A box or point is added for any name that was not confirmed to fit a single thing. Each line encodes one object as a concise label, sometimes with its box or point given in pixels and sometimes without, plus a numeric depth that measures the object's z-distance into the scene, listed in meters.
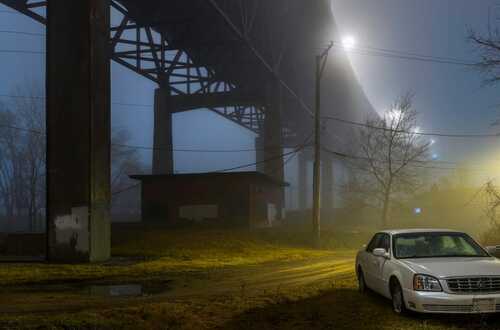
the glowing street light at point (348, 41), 26.74
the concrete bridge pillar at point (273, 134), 44.50
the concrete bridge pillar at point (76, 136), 17.70
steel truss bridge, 18.00
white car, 6.96
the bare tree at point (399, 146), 39.31
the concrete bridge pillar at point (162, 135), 39.91
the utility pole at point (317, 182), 24.33
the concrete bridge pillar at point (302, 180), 97.88
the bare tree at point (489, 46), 17.55
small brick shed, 33.31
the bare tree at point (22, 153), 62.22
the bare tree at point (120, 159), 77.81
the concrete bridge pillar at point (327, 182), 83.31
